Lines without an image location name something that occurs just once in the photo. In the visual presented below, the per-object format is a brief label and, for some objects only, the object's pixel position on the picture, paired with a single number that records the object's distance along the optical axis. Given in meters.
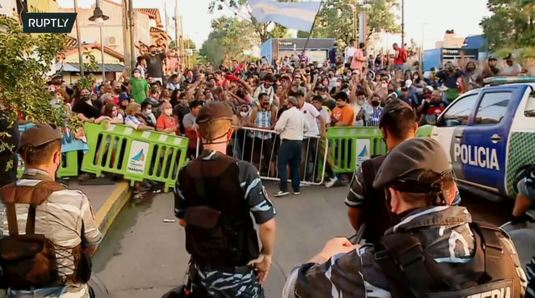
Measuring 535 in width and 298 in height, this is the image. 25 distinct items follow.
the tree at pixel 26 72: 3.15
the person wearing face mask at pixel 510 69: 14.39
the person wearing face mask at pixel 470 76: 14.02
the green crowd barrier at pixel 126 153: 9.13
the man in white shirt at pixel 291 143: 9.06
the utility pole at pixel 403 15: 37.53
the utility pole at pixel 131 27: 16.62
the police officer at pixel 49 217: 2.68
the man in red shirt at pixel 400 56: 21.16
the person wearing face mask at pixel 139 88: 13.35
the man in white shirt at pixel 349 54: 20.88
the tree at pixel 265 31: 55.76
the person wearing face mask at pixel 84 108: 10.44
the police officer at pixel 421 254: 1.58
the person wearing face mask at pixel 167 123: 9.77
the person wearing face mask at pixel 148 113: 10.48
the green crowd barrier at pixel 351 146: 10.14
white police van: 6.67
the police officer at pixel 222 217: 3.03
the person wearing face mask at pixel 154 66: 16.25
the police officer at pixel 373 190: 3.03
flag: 15.40
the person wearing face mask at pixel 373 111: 11.52
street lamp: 15.38
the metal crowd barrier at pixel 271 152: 10.08
